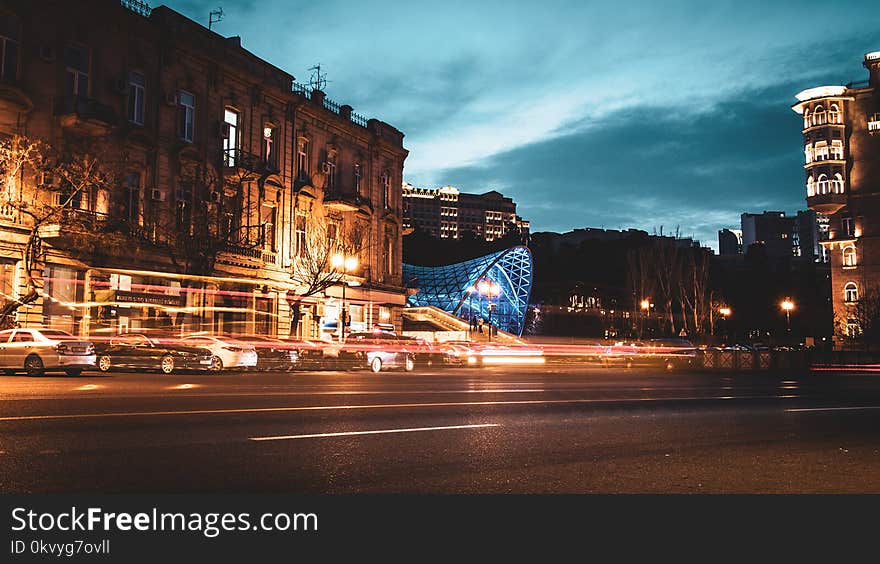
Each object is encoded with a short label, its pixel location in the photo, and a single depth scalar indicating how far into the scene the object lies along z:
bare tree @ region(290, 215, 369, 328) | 41.52
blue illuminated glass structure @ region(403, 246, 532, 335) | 77.19
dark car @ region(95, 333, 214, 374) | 26.14
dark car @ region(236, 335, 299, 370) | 31.27
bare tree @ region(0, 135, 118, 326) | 25.94
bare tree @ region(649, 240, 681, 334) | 71.62
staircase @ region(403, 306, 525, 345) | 66.84
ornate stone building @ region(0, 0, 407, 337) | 28.62
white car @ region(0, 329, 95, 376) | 21.59
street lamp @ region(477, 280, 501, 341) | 75.64
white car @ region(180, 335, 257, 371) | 28.33
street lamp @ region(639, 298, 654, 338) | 71.00
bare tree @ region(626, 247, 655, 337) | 72.44
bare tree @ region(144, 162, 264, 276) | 33.41
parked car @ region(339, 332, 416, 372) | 32.50
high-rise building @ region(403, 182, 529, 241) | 197.00
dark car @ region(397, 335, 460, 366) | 42.59
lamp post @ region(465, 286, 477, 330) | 75.43
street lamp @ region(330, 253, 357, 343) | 42.44
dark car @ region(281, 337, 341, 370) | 33.25
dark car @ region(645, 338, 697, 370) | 45.38
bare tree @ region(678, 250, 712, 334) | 69.12
